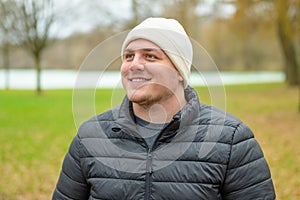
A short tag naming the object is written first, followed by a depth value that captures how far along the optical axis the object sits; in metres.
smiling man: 1.99
